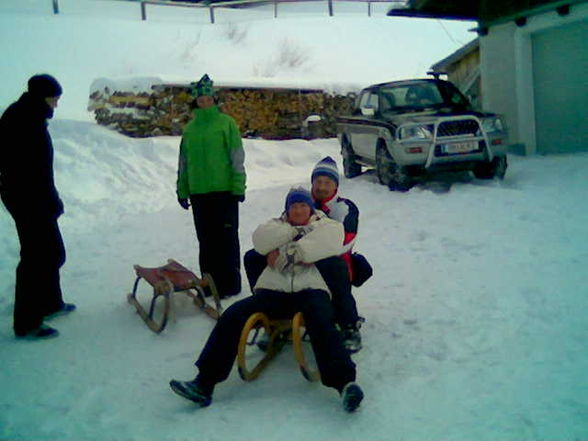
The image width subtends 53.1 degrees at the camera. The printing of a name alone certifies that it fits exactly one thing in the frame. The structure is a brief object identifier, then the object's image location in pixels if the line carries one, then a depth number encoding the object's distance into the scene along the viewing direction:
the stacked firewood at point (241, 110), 13.98
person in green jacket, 5.27
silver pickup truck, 9.07
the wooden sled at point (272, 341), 3.54
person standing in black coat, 4.61
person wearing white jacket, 3.34
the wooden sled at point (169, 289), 4.77
